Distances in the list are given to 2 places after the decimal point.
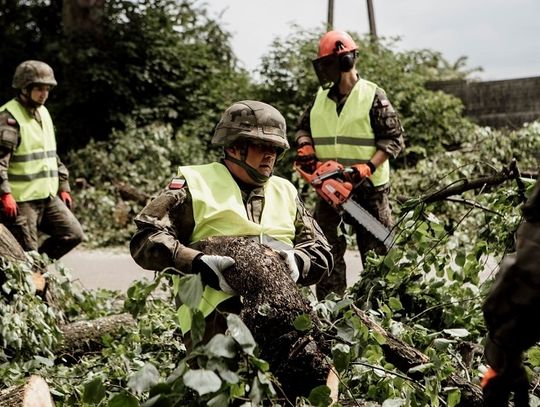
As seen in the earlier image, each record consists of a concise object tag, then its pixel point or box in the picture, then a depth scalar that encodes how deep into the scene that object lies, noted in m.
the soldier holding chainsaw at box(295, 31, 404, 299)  6.45
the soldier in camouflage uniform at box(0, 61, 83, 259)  7.20
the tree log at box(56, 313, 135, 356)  5.73
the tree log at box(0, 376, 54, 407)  3.69
